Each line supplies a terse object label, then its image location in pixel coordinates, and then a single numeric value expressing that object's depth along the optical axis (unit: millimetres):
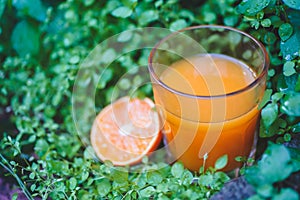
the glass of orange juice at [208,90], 427
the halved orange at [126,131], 502
